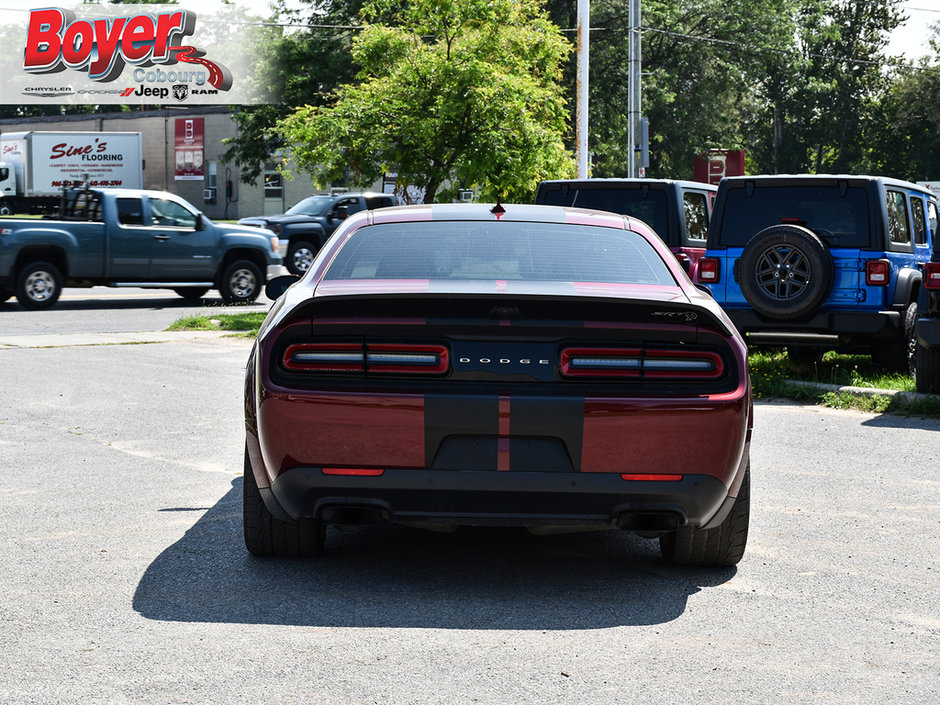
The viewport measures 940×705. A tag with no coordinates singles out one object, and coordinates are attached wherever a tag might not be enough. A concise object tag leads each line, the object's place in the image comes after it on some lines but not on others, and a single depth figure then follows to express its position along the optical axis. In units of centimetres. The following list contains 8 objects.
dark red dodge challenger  475
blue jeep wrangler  1142
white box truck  5047
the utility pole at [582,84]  2130
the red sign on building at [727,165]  3578
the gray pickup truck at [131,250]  1992
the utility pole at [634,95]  2764
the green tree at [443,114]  1855
